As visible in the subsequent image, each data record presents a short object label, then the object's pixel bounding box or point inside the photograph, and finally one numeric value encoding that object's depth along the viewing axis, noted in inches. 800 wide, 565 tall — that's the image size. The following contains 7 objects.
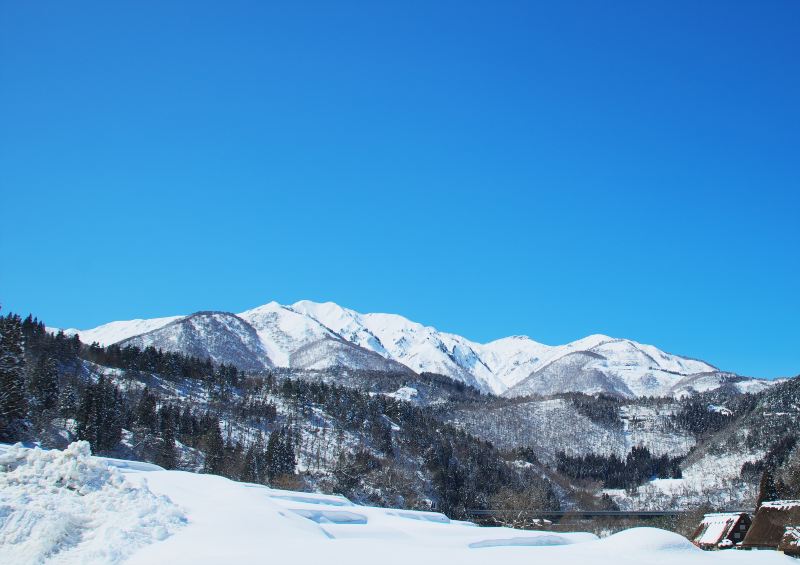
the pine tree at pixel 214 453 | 3346.5
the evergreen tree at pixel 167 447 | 3366.1
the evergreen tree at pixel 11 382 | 1840.6
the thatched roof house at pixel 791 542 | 1234.6
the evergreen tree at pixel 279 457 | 3976.9
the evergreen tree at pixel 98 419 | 3102.9
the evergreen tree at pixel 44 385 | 3042.8
